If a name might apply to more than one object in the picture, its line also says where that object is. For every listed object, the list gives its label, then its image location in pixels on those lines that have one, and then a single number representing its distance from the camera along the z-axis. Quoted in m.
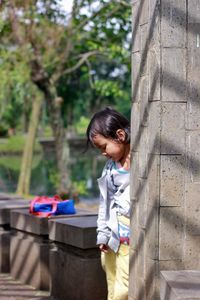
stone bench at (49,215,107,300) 6.16
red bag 7.31
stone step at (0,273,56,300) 6.96
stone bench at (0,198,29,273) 8.35
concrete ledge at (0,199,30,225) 8.34
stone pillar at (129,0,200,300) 4.31
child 5.26
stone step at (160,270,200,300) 3.70
